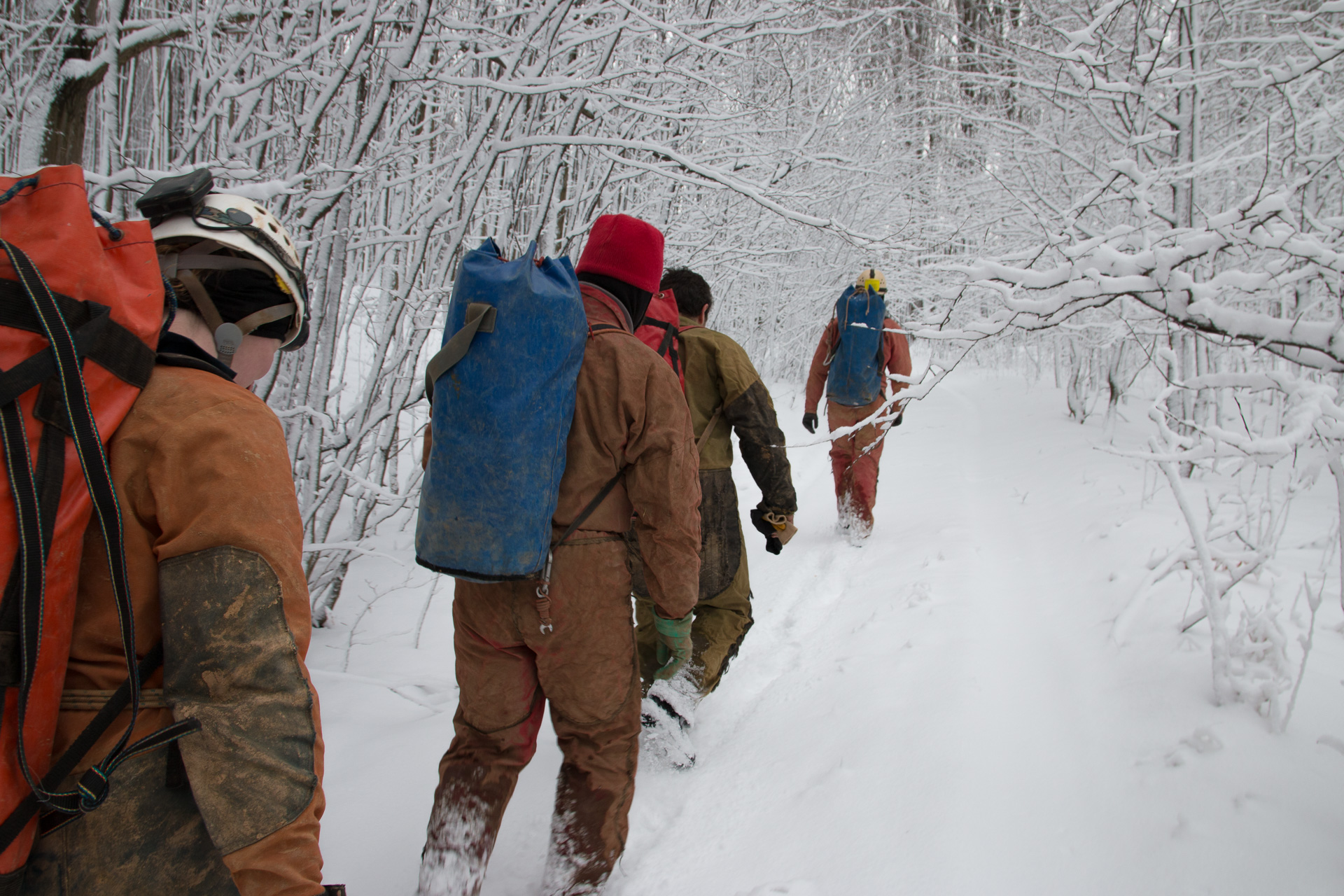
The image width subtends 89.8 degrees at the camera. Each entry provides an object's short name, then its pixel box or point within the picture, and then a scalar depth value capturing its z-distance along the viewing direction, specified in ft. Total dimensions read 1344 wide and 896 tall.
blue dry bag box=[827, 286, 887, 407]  15.42
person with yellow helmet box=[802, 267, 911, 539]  15.46
